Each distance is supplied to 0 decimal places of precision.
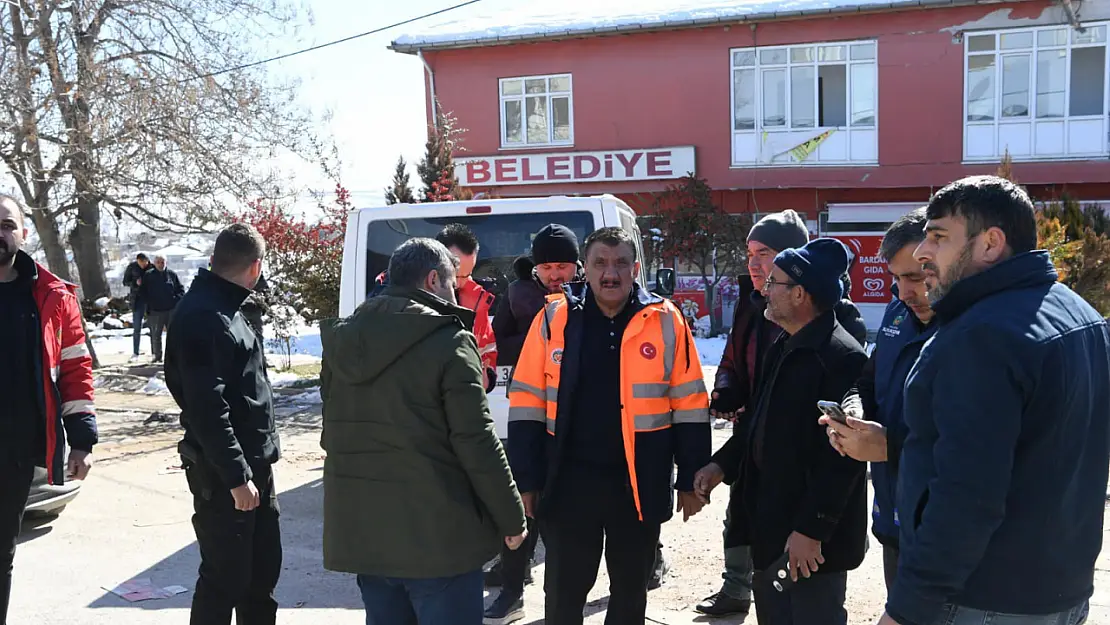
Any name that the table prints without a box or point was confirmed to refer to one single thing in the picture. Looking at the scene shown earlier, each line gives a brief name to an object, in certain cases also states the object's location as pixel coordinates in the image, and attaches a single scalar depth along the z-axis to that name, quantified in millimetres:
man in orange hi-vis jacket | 3666
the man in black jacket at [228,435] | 3730
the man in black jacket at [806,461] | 3152
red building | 19516
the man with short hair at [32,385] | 3848
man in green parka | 3111
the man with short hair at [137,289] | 16094
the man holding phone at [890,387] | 2639
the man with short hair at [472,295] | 5215
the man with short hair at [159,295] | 15609
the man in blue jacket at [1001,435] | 2096
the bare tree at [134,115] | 14617
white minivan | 6301
